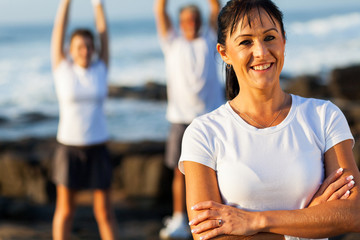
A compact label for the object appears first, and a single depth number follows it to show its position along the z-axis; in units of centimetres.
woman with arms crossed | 191
